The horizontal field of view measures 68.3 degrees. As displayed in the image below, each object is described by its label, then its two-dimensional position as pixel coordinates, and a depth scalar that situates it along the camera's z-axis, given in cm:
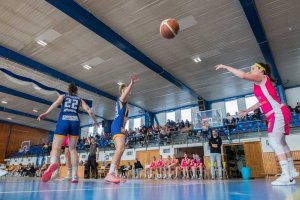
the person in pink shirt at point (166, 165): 1179
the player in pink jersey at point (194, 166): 1076
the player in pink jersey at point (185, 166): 1110
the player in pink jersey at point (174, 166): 1155
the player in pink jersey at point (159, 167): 1215
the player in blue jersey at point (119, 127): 348
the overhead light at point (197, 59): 1164
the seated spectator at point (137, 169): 1305
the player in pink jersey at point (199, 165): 1059
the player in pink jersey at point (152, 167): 1260
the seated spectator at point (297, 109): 1139
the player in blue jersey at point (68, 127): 347
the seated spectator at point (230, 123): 1226
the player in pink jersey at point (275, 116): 285
